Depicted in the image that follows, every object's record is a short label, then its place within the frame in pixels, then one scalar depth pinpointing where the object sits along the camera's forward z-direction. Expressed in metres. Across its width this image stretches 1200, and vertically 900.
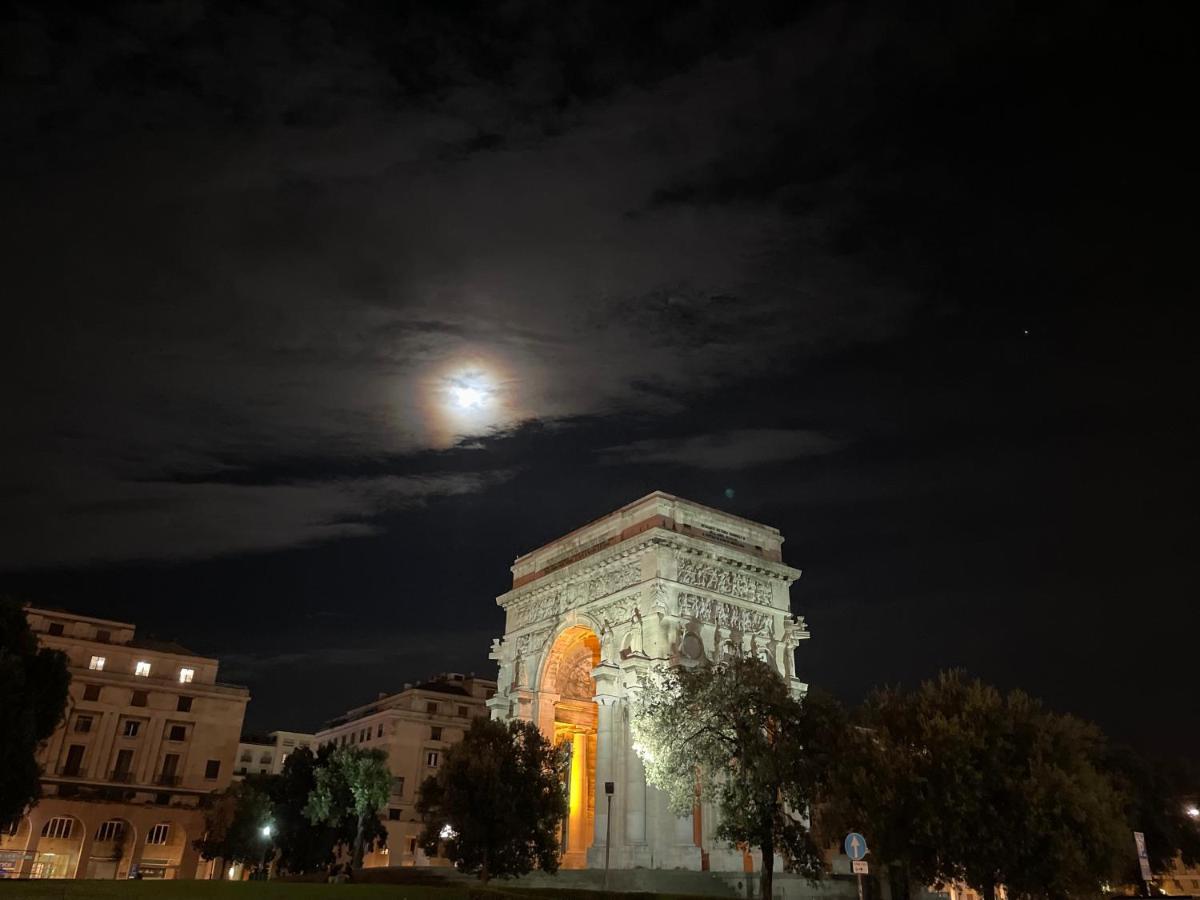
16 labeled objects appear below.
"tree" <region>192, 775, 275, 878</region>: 56.58
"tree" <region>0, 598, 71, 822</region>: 30.39
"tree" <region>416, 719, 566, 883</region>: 34.22
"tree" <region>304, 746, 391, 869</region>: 48.34
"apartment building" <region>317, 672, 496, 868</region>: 73.62
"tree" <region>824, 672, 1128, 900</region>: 24.42
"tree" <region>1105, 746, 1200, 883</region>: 50.59
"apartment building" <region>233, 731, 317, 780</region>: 106.00
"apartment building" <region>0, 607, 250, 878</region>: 59.19
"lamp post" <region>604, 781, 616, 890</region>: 36.26
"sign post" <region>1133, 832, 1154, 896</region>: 28.03
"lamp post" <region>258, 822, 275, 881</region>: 55.26
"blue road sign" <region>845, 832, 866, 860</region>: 20.31
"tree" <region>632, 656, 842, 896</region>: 29.47
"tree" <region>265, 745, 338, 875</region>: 55.31
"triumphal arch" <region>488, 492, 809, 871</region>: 39.81
